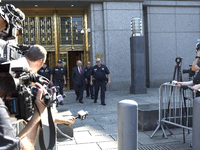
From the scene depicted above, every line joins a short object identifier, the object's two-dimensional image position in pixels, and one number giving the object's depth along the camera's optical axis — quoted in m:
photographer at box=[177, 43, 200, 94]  4.09
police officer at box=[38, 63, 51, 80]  11.29
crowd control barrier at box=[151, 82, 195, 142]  4.81
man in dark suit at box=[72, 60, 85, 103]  9.98
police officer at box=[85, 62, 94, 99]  11.25
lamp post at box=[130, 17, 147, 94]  12.04
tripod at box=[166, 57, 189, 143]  4.78
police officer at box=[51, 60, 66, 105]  10.07
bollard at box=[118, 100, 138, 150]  3.06
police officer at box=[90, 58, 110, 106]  9.06
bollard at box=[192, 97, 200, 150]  3.48
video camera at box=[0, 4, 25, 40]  1.66
